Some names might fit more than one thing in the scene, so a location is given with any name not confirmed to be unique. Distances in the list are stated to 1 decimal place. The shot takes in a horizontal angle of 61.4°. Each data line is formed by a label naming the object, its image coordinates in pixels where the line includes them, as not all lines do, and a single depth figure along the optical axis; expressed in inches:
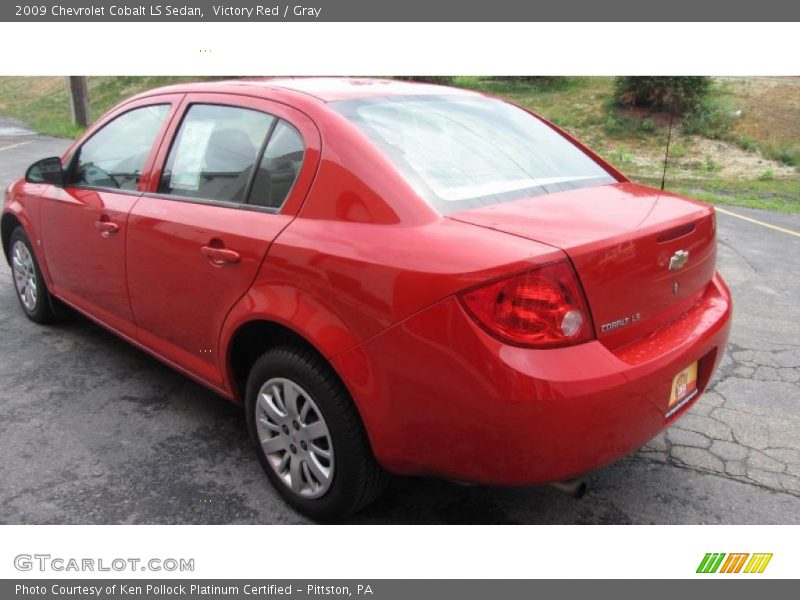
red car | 79.4
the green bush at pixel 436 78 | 741.9
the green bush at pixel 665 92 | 649.6
